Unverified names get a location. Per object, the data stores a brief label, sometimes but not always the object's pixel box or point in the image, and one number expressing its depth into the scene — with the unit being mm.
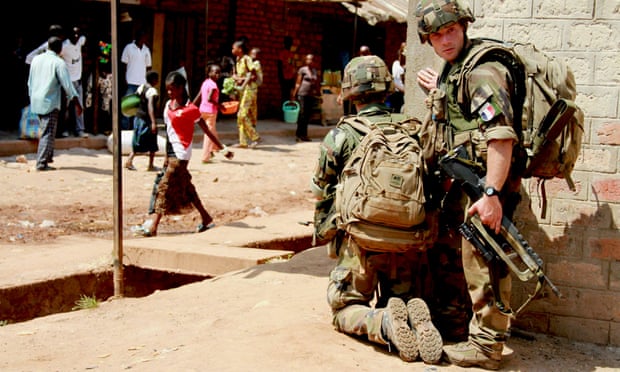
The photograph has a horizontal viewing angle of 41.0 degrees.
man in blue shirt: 11445
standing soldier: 4000
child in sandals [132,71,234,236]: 8383
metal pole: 6207
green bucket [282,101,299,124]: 18609
